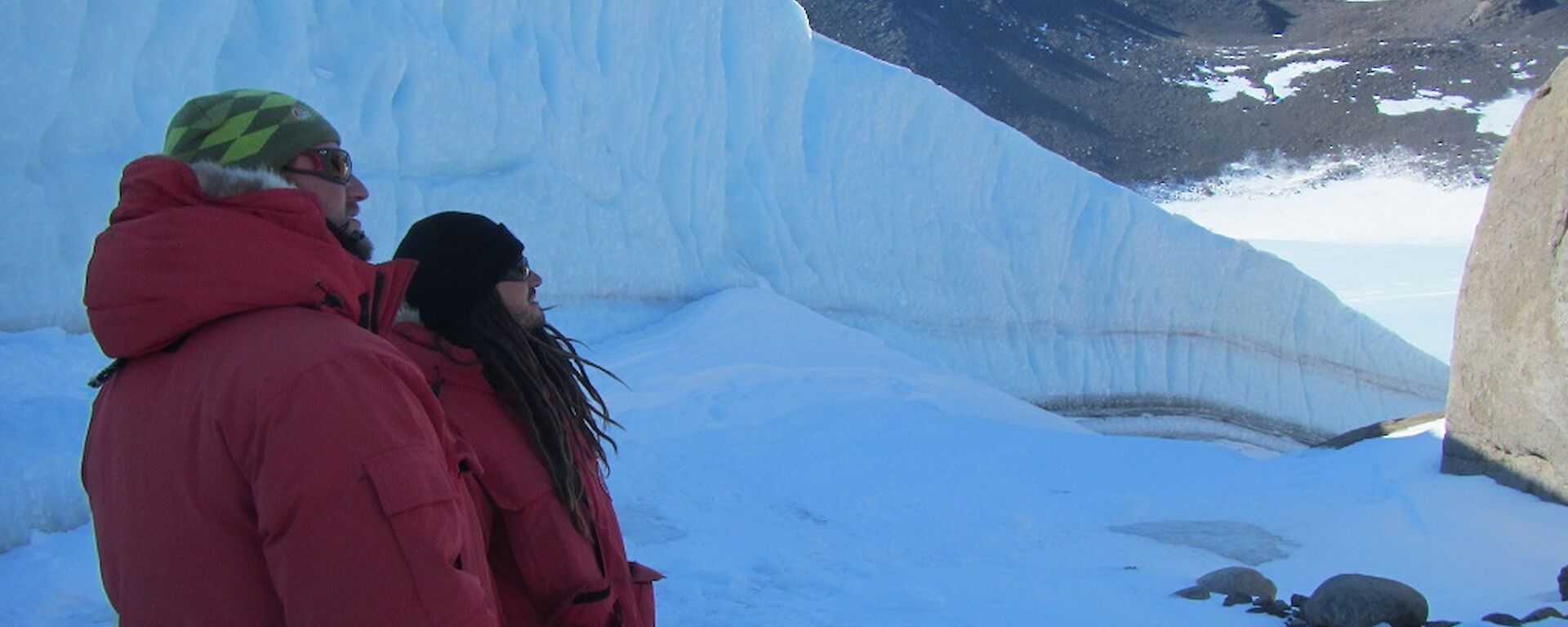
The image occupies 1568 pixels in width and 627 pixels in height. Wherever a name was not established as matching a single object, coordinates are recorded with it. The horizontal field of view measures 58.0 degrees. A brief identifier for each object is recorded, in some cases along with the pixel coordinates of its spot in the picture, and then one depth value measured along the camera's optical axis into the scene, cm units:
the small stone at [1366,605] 331
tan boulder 498
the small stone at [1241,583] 377
